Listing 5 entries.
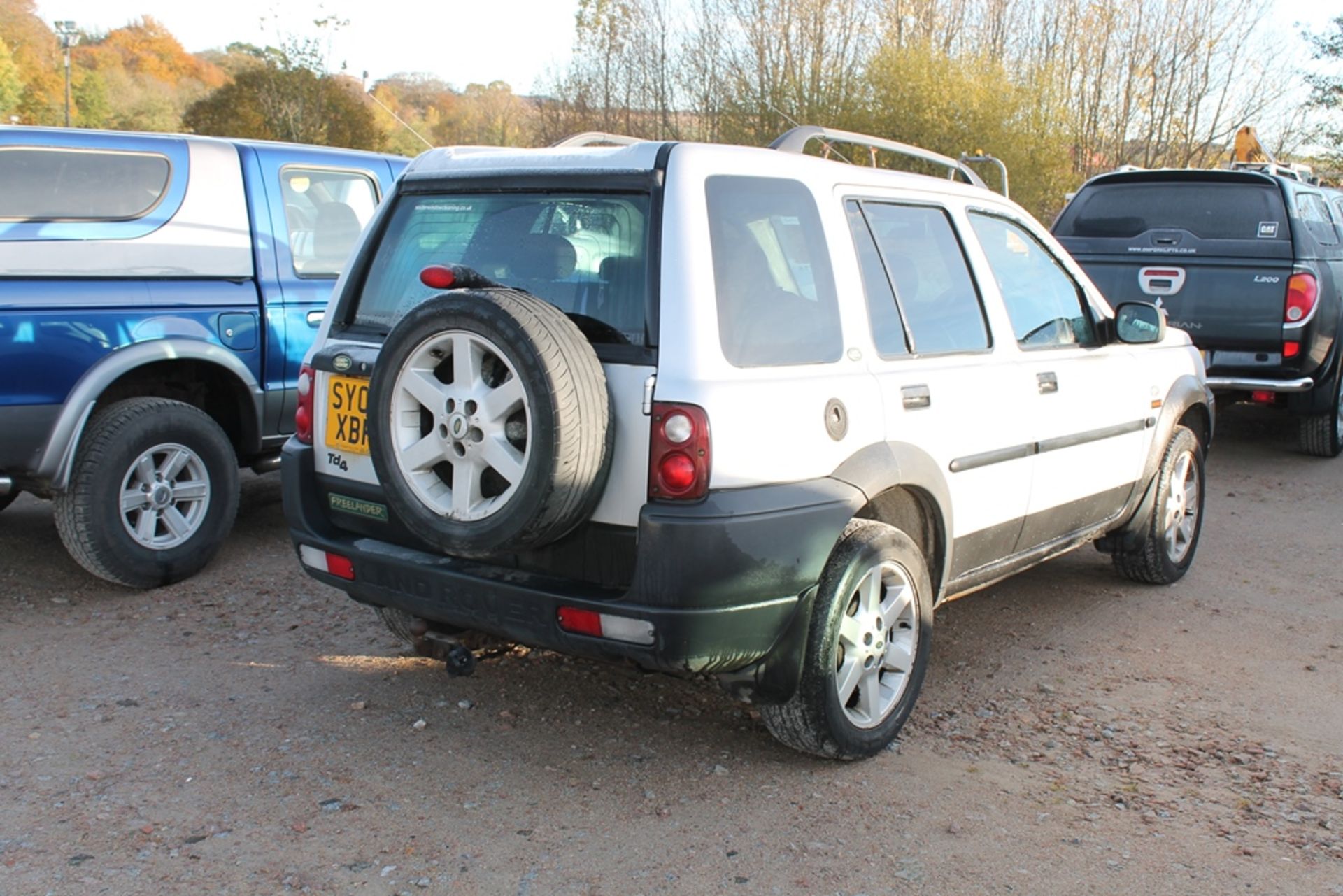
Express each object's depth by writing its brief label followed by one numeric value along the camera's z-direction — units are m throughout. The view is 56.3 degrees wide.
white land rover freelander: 3.26
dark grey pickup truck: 8.44
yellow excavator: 13.96
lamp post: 37.94
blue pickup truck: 5.09
